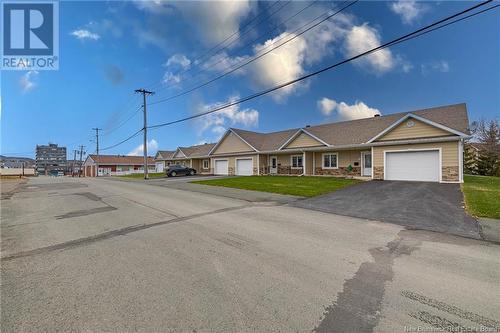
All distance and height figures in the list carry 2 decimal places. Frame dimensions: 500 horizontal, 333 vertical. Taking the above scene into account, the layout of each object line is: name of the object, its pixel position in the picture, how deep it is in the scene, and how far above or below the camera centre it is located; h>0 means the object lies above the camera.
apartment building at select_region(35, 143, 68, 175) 108.25 +5.12
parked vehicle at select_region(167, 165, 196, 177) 31.81 -0.45
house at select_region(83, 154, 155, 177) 60.78 +0.80
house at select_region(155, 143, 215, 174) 37.53 +1.69
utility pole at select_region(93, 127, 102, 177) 53.95 +6.51
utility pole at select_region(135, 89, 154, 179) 29.77 +5.00
